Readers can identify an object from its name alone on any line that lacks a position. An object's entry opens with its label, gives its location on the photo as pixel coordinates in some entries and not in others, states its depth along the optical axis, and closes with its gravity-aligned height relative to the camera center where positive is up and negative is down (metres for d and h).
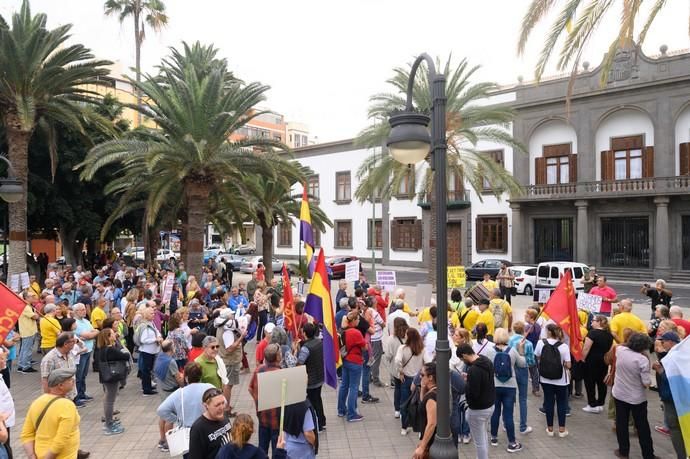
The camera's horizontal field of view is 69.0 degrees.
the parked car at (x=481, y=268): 27.95 -1.70
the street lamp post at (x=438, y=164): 4.64 +0.71
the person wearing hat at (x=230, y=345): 8.04 -1.72
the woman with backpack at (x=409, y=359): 6.90 -1.69
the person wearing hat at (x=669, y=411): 5.79 -2.03
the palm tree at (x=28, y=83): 15.28 +5.00
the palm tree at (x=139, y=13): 34.72 +15.88
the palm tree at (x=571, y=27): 8.68 +3.74
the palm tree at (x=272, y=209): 19.06 +1.33
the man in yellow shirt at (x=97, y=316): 9.40 -1.47
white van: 22.25 -1.54
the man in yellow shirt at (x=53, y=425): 4.25 -1.59
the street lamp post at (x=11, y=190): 11.68 +1.15
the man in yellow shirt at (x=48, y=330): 8.52 -1.55
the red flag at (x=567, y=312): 7.86 -1.17
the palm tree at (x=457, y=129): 19.98 +4.51
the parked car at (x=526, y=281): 23.31 -2.00
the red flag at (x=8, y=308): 6.31 -0.89
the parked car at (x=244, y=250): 50.26 -1.17
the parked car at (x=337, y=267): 30.86 -1.78
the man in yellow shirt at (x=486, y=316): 8.91 -1.39
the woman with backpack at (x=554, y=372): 6.83 -1.83
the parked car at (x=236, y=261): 37.12 -1.68
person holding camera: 12.17 -1.38
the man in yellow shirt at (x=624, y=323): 8.36 -1.43
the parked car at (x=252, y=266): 32.59 -1.84
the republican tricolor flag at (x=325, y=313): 6.75 -1.04
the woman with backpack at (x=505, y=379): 6.58 -1.88
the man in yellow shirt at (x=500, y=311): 9.63 -1.42
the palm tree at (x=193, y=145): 15.29 +2.89
